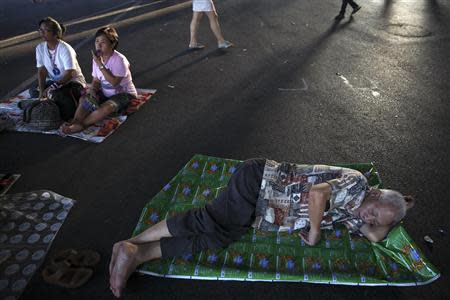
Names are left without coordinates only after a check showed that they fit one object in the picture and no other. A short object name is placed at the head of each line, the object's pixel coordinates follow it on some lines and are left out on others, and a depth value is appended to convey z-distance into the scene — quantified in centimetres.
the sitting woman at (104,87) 389
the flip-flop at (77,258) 247
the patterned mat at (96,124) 390
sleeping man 230
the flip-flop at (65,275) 235
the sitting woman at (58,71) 404
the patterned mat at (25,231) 243
